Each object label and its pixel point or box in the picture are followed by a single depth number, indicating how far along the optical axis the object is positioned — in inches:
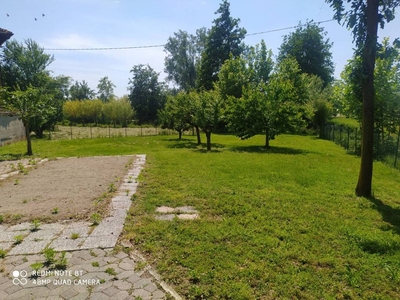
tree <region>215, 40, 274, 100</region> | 1205.1
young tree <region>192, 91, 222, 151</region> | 604.7
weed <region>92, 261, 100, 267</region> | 121.4
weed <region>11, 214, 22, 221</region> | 178.5
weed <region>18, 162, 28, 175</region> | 338.7
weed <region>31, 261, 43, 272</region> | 116.8
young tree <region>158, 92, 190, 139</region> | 729.6
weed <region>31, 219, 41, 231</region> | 163.2
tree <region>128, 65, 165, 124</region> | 1718.8
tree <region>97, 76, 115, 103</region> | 2780.5
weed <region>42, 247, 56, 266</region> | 123.3
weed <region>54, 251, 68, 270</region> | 119.5
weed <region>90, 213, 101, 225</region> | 172.0
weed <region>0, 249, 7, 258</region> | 129.8
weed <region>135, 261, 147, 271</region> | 120.1
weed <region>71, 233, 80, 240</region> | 148.9
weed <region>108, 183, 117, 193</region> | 245.3
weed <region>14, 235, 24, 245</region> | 144.5
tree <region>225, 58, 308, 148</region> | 653.9
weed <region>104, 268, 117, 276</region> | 115.5
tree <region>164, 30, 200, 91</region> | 1768.0
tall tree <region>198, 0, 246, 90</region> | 1461.6
